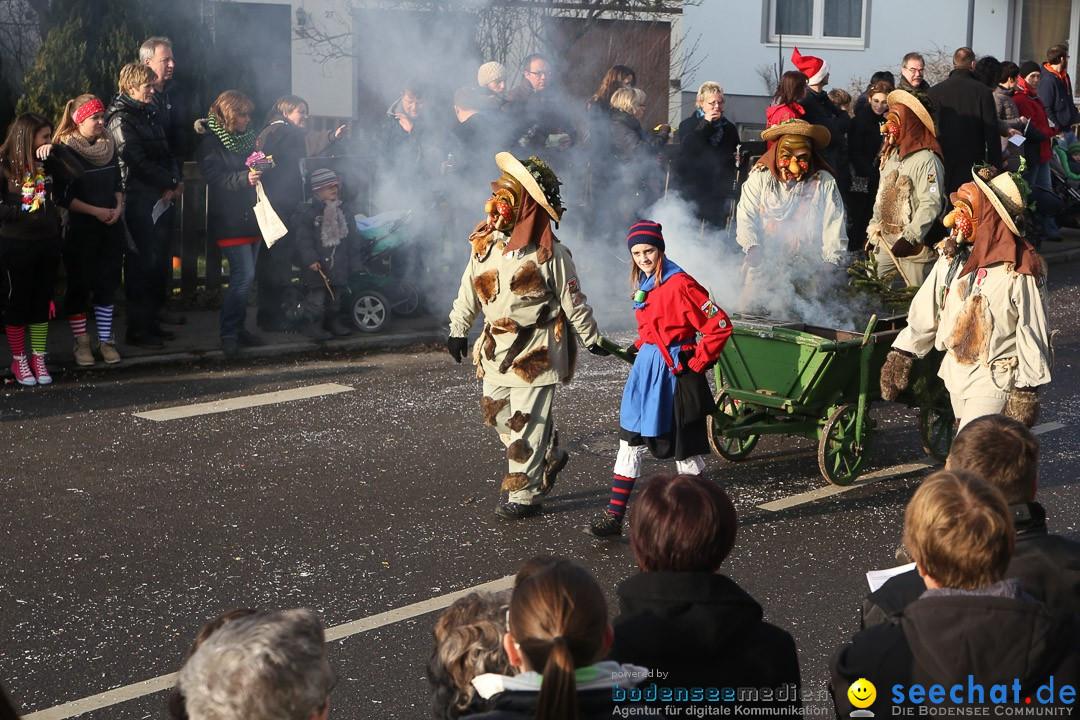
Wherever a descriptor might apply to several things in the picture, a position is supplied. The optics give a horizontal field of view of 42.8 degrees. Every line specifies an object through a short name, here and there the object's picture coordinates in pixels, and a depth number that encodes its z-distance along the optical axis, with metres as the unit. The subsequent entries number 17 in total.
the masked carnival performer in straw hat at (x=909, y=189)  9.84
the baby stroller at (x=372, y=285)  11.17
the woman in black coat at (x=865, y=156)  13.41
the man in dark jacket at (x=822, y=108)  12.90
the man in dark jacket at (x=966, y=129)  12.48
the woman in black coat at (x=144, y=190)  10.20
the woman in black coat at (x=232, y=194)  10.48
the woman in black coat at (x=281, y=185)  10.85
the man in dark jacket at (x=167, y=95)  10.48
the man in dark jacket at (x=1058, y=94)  16.08
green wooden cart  7.26
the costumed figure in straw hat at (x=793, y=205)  8.98
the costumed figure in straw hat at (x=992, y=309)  6.43
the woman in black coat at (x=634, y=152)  12.48
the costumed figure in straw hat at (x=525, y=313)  6.82
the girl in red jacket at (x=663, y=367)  6.45
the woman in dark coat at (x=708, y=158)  12.85
